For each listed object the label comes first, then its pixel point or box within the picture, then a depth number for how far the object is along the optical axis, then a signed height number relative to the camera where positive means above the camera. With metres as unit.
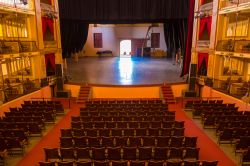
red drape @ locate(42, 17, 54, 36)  18.69 +2.23
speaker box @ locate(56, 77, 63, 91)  18.66 -2.95
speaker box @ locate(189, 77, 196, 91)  18.17 -2.88
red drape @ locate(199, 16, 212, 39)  17.78 +2.06
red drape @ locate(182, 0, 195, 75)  19.86 +0.71
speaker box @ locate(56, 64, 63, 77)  18.52 -1.82
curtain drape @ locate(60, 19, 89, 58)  23.19 +1.57
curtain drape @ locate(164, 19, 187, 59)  22.64 +1.74
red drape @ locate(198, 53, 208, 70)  18.48 -0.75
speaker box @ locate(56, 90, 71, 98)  18.58 -3.86
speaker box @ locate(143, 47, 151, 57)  34.66 -0.47
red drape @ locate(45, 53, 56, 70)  19.39 -0.96
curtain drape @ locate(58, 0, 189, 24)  20.66 +3.73
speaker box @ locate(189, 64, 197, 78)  18.25 -1.80
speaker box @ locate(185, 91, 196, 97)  18.26 -3.80
